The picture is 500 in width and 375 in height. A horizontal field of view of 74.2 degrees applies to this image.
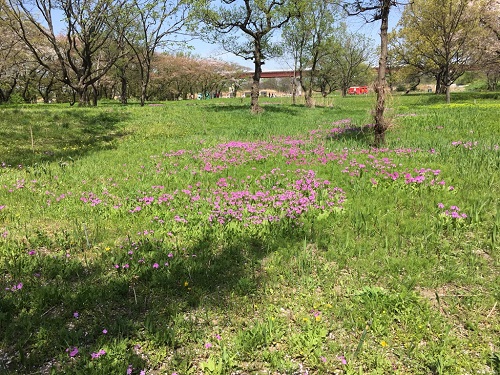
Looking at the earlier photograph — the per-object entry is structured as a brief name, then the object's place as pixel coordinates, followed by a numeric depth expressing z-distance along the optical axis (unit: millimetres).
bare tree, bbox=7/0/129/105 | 24422
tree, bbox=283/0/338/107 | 30625
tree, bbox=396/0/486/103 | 27625
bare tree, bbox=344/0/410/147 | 8789
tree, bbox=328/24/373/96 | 54938
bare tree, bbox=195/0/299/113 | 19156
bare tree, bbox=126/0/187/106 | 27044
